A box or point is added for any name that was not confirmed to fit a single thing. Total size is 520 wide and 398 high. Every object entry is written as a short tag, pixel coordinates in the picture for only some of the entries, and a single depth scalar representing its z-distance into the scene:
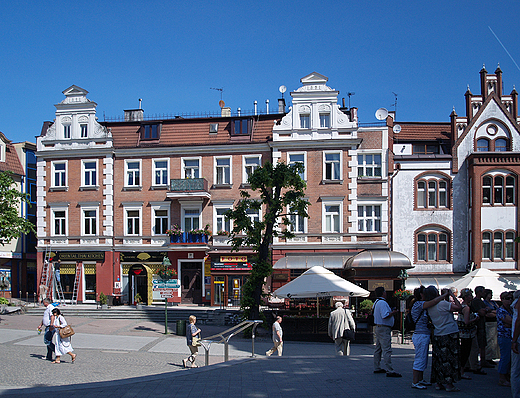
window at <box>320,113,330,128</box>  32.81
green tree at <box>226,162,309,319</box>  21.31
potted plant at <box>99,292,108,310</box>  30.66
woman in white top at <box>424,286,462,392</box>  8.47
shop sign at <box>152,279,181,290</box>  23.44
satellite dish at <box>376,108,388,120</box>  33.75
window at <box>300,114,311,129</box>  32.91
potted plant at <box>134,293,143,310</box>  31.63
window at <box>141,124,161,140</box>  34.62
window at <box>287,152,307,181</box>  32.59
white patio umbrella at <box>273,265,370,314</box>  19.27
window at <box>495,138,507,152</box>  33.00
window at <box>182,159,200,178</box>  33.72
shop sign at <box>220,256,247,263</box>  32.47
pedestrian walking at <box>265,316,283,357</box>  15.94
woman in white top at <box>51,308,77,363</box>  14.52
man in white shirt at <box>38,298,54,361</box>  14.88
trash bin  22.25
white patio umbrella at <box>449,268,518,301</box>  16.55
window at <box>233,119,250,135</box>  33.78
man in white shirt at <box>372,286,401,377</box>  9.97
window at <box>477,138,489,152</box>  33.22
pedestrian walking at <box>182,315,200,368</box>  14.48
